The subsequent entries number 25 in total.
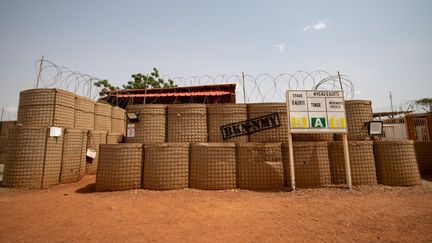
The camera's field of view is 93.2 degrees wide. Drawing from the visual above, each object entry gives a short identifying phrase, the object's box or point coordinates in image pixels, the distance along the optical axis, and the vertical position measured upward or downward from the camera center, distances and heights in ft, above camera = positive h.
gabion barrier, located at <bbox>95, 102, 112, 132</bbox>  32.63 +4.61
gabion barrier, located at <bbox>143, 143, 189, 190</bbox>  20.10 -2.29
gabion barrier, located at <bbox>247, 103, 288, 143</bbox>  22.88 +2.43
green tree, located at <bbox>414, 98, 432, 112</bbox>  107.04 +20.09
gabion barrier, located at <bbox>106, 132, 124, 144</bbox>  32.50 +1.16
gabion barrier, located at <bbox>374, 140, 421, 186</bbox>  20.63 -2.37
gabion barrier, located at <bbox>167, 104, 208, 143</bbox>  23.08 +2.30
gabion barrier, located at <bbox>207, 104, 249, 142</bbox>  23.22 +2.92
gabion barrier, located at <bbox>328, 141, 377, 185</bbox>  20.71 -2.16
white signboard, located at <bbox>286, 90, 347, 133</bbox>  21.09 +3.20
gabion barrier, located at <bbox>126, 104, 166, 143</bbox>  22.99 +2.25
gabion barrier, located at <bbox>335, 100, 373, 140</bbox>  23.09 +2.62
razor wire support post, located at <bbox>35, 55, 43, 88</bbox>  25.32 +9.03
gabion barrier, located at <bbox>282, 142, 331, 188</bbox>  20.26 -2.32
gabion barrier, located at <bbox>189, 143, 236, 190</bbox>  20.13 -2.31
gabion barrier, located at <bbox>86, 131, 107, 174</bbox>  28.84 +0.10
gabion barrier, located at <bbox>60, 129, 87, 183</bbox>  24.97 -1.41
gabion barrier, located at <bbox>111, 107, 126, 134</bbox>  36.91 +4.59
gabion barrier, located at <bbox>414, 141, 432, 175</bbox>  28.04 -2.08
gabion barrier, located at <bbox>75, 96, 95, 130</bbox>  28.30 +4.60
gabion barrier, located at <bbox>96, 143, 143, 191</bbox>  20.24 -2.30
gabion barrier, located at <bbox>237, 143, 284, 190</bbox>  20.15 -2.36
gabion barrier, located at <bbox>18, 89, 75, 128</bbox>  24.56 +4.54
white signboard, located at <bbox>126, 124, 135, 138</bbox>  23.21 +1.50
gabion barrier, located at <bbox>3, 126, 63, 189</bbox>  22.66 -1.50
